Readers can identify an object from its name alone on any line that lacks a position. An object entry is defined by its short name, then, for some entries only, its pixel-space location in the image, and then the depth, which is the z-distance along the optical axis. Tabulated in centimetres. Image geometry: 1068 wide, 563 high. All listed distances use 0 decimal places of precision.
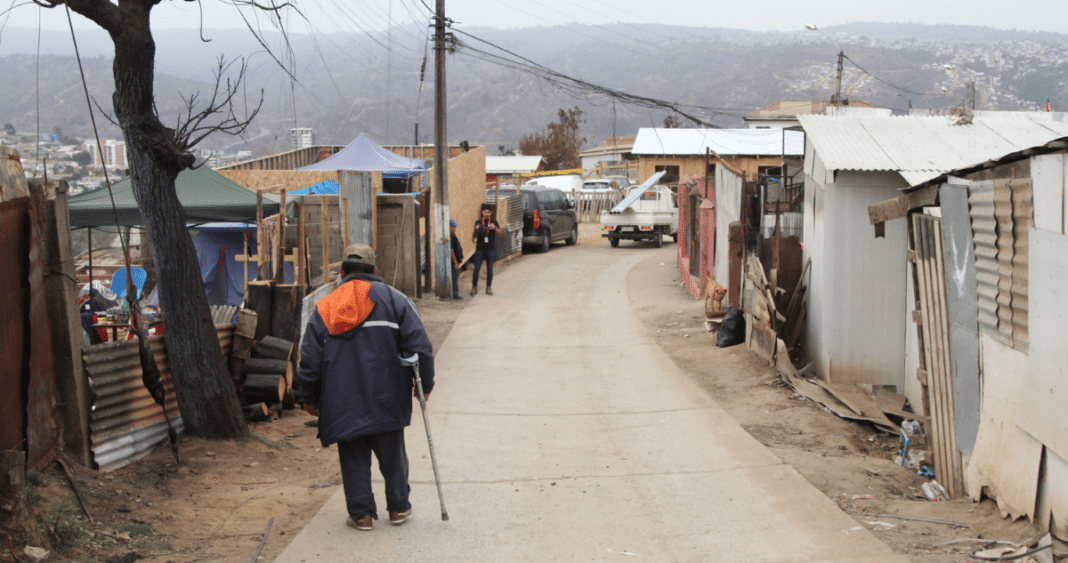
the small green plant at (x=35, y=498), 456
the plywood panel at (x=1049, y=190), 457
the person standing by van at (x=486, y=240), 1694
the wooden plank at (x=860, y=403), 794
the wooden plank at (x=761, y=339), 991
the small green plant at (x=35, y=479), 479
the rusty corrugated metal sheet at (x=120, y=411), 581
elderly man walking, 482
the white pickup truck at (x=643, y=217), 2706
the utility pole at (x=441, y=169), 1681
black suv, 2573
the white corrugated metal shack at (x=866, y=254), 902
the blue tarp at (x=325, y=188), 1672
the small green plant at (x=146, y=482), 562
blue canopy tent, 2243
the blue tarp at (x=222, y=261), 1499
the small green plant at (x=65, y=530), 433
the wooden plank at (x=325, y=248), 1088
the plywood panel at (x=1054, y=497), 447
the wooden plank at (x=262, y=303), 859
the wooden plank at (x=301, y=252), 1000
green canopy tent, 1177
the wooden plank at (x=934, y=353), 613
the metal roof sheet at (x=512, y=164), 5384
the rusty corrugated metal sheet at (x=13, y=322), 488
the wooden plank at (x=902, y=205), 611
